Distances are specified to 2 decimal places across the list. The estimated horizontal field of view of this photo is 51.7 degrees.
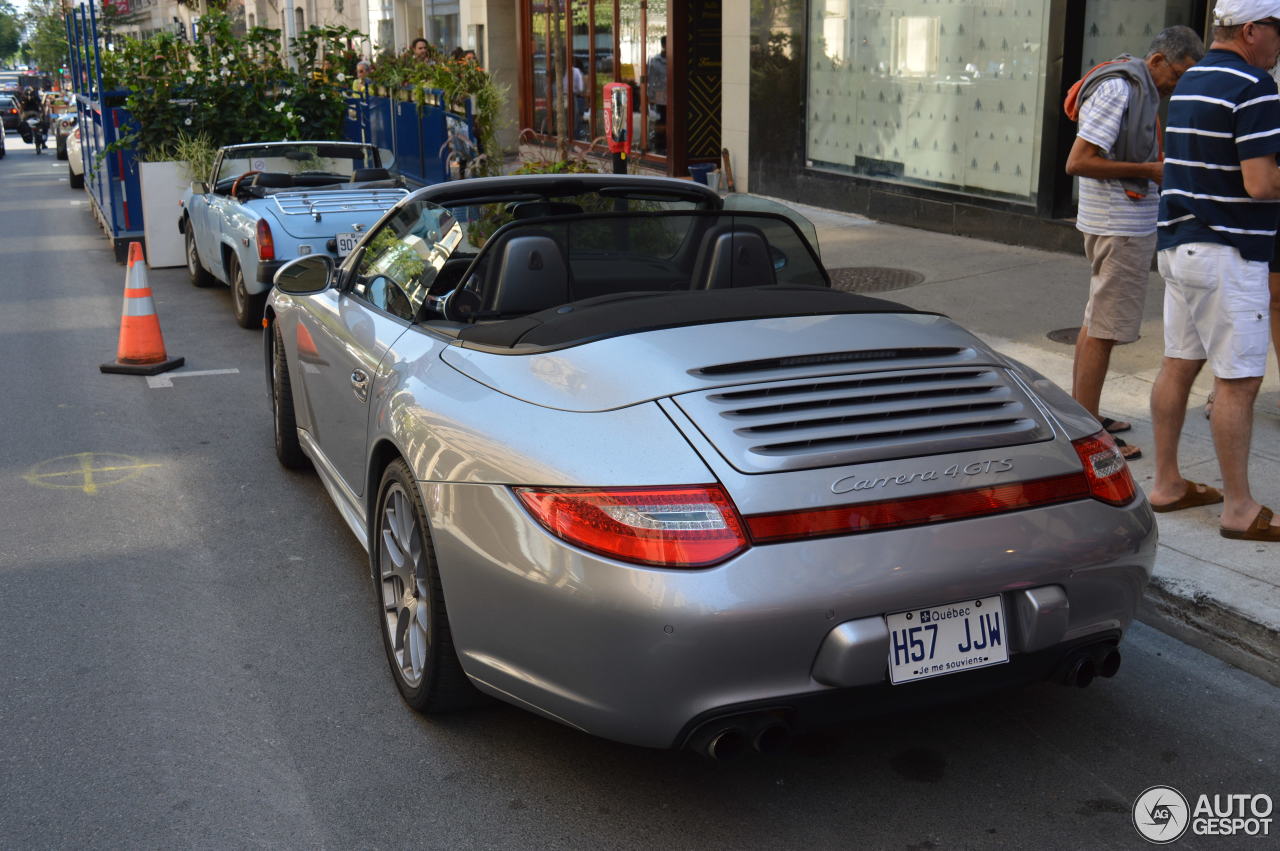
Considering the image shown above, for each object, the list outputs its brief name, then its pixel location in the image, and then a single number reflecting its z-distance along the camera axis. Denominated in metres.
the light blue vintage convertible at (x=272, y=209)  9.66
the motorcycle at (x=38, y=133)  40.19
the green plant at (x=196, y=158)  13.54
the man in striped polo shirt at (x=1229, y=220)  4.57
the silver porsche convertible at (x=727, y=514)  2.91
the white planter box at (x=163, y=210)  13.45
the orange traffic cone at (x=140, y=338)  8.59
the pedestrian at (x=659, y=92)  19.27
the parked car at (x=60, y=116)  33.06
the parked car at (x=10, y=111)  51.72
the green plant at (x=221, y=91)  14.09
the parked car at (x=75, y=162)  23.97
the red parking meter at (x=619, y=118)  11.51
